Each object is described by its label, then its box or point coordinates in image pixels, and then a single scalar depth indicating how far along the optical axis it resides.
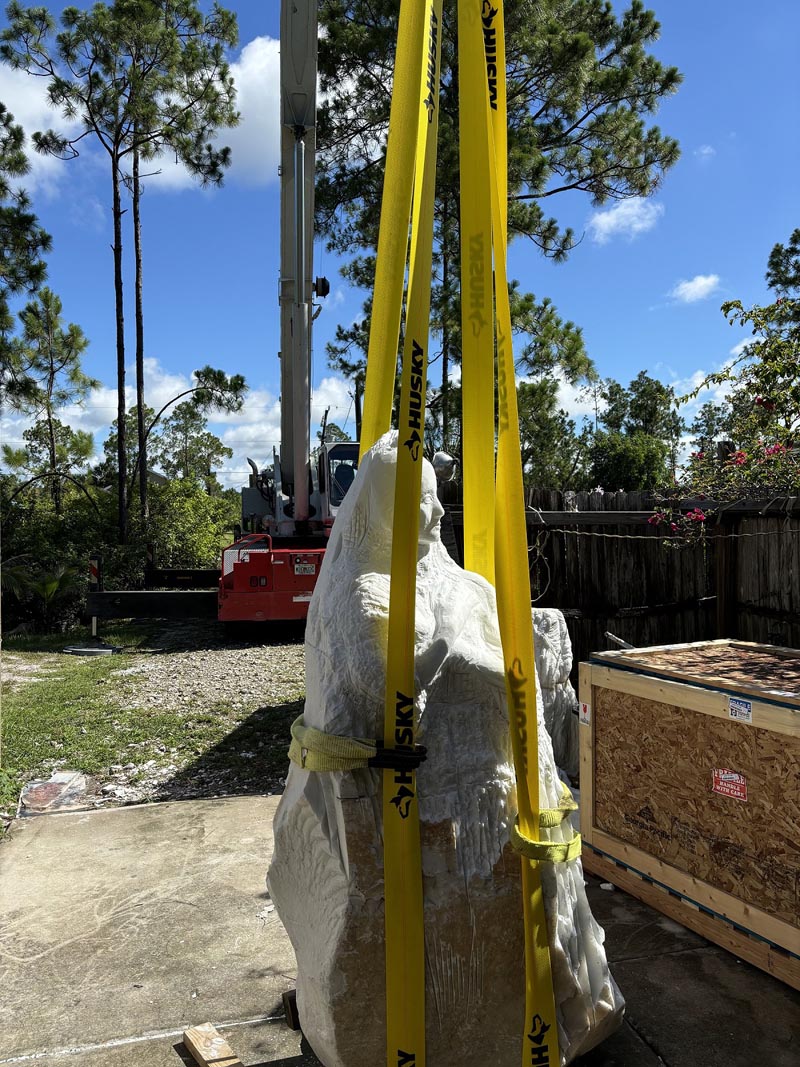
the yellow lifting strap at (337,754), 1.89
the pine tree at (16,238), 16.16
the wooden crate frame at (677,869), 3.11
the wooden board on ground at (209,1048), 2.59
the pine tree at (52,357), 21.19
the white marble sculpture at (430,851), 1.94
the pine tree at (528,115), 12.09
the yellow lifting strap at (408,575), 1.89
